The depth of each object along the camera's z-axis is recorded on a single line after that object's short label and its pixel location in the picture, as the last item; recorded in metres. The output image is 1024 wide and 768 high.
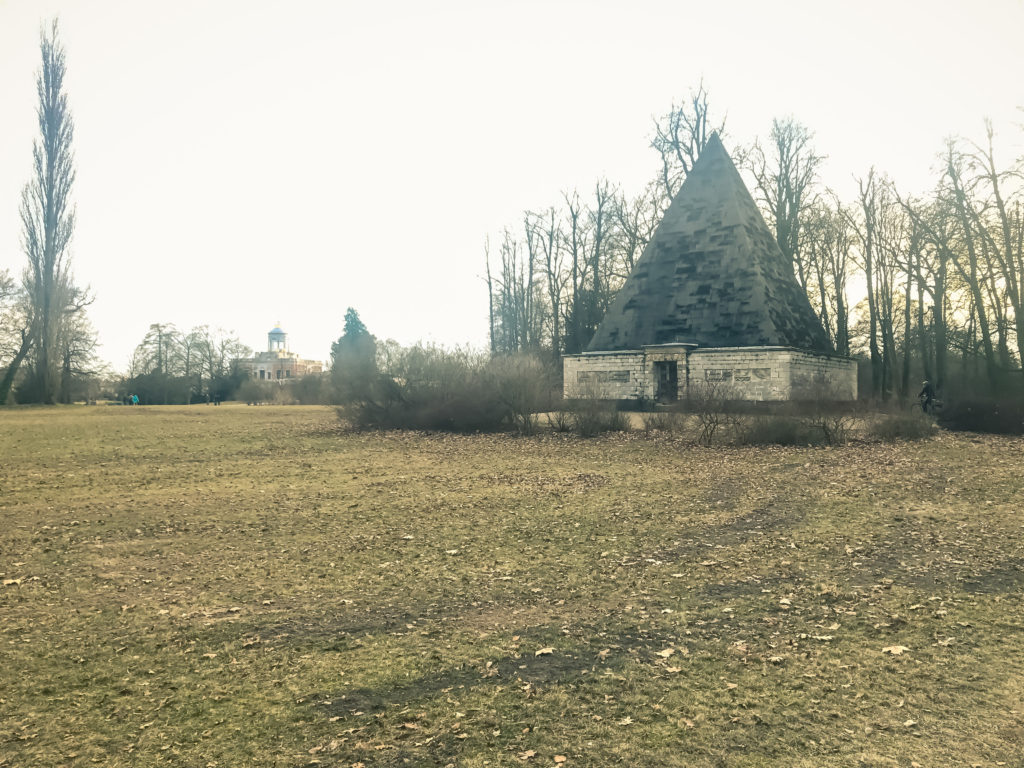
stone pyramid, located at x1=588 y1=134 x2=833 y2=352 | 28.05
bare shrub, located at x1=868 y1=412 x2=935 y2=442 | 17.83
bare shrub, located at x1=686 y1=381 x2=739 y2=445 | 17.83
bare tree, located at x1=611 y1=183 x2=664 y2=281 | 40.75
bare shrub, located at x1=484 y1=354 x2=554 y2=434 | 21.23
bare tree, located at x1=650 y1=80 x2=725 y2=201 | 37.97
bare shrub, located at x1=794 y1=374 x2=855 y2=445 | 17.36
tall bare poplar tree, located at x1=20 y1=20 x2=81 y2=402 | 38.16
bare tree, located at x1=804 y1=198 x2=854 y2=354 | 37.38
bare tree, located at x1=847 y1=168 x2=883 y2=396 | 34.69
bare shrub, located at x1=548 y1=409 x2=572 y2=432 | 21.00
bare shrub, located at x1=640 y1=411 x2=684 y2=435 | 19.08
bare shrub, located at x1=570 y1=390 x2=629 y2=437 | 20.08
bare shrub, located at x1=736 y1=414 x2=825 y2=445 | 17.36
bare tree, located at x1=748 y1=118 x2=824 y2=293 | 38.16
